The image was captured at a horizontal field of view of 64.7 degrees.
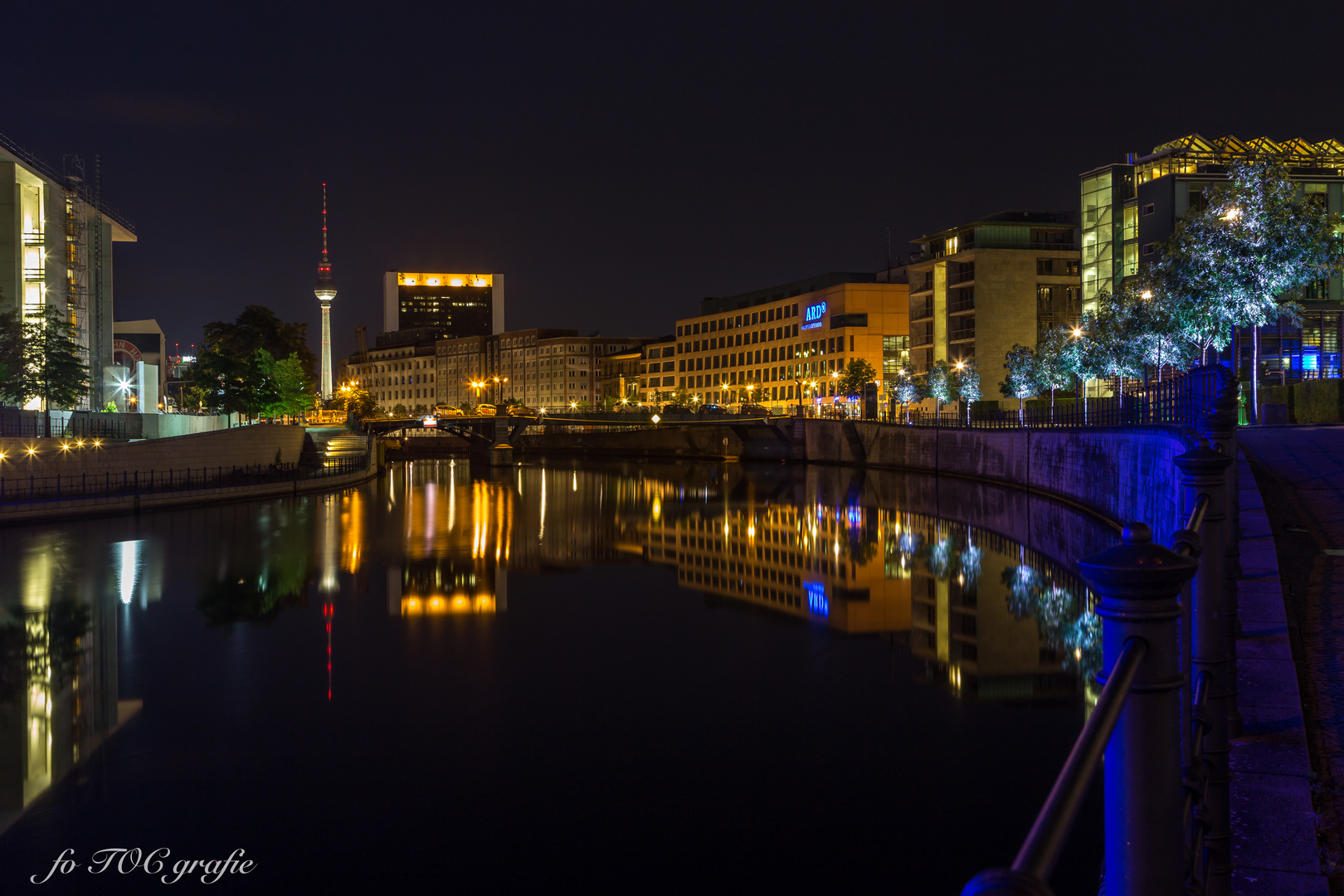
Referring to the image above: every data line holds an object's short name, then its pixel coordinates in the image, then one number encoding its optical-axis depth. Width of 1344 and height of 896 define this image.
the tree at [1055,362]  66.06
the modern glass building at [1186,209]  64.50
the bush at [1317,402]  43.59
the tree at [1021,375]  71.88
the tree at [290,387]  88.25
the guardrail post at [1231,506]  8.74
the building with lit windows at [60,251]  64.75
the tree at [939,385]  91.00
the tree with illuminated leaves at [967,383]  86.06
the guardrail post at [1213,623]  6.06
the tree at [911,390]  99.31
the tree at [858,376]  117.19
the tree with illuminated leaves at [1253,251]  40.66
